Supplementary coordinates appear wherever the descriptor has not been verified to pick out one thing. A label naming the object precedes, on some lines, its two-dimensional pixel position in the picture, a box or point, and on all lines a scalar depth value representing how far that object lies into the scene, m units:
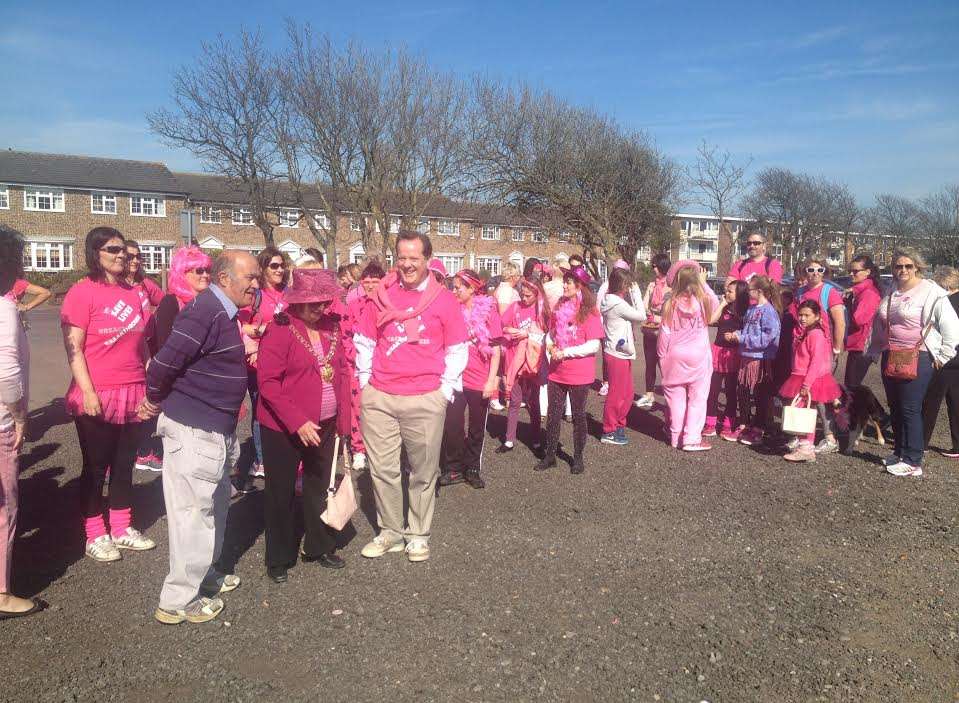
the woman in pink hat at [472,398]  6.28
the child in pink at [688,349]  7.43
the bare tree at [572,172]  27.59
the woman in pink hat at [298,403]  4.10
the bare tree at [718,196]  29.58
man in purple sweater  3.62
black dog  7.35
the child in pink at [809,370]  7.10
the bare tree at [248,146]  26.30
